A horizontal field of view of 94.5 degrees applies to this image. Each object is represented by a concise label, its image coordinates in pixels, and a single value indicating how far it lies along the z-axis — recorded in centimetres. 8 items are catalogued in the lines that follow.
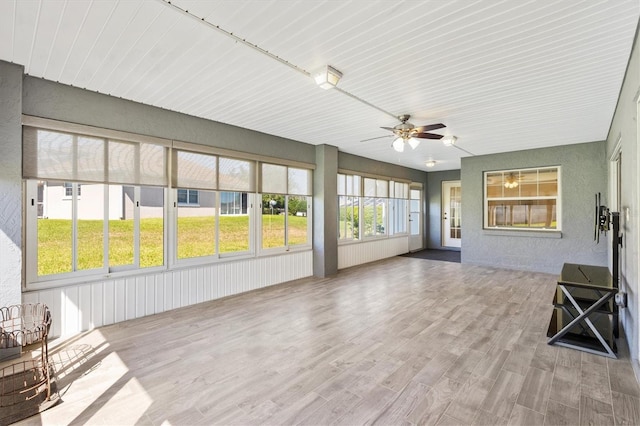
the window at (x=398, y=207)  888
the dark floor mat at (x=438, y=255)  848
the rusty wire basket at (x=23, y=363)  226
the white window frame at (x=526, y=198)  641
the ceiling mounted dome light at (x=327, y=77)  284
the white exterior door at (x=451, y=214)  1000
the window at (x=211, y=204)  440
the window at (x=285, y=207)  555
